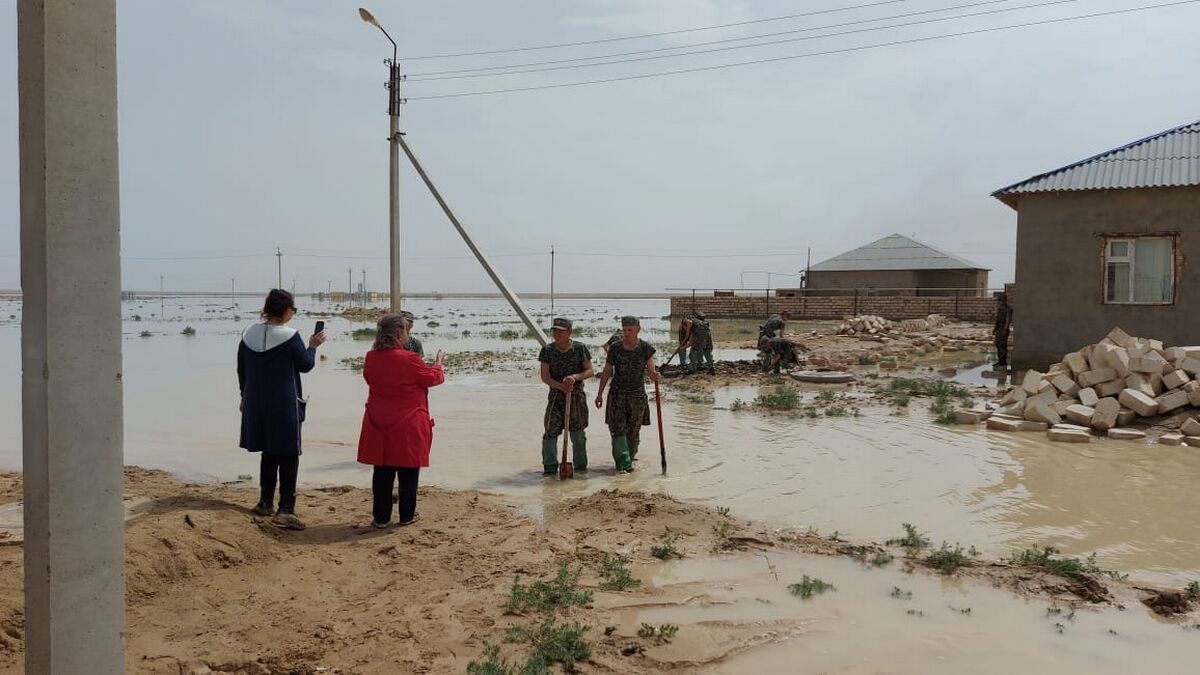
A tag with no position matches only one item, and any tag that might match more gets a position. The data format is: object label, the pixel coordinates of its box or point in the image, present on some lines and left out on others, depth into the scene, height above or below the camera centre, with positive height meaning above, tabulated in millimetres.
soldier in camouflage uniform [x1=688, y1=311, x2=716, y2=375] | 17625 -887
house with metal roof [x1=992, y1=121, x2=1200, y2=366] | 14805 +1203
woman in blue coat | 5473 -556
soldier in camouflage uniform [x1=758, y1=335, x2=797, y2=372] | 18047 -1046
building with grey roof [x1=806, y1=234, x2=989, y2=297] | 41781 +1969
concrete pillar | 2299 -99
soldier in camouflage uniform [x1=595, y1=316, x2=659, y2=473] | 8281 -890
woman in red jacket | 5680 -799
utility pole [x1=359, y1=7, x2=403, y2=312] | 11630 +1885
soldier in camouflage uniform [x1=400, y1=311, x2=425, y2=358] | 6975 -404
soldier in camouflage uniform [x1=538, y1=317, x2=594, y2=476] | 7902 -784
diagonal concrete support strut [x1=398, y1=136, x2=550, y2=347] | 12008 +851
